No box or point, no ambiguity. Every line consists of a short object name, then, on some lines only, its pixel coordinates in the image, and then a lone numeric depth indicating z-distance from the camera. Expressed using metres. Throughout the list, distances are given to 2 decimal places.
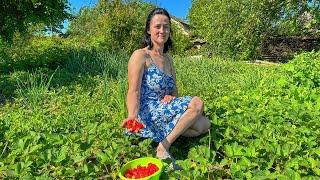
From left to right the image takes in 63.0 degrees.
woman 2.35
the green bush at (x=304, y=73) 3.94
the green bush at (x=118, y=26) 8.77
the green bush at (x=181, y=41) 12.52
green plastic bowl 1.94
